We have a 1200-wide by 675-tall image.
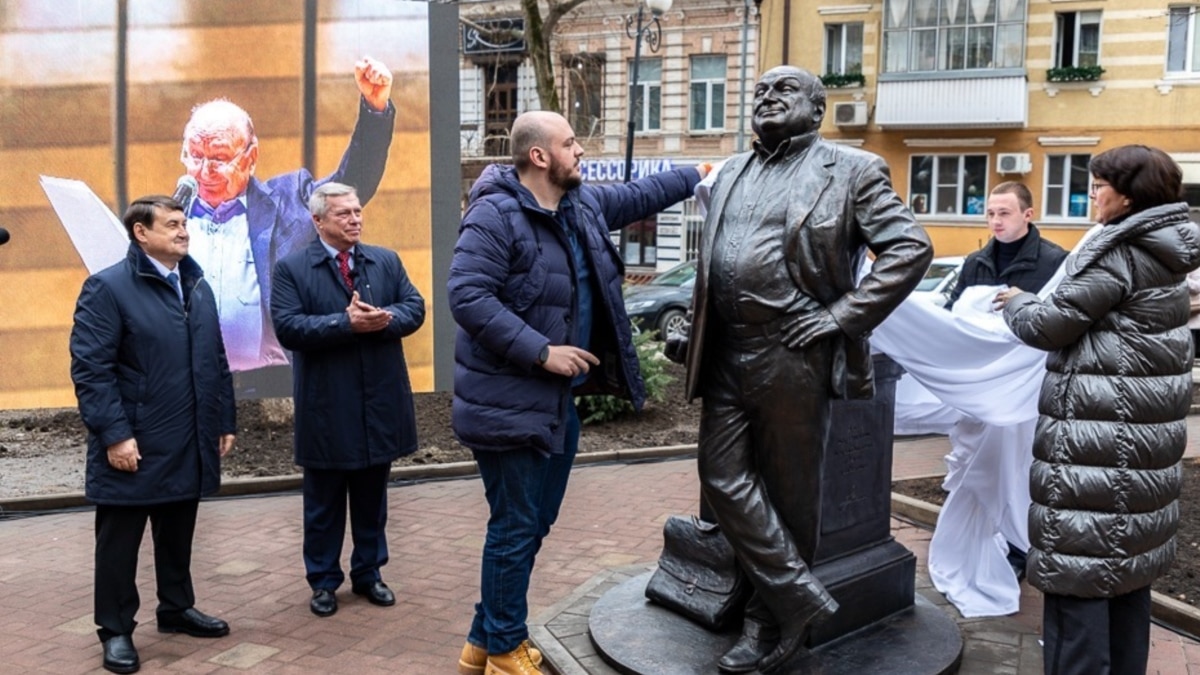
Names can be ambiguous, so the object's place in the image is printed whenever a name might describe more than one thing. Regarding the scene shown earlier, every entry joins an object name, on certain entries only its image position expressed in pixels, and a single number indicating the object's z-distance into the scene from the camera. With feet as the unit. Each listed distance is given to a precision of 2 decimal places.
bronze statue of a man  12.50
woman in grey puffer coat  12.11
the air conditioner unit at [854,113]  91.91
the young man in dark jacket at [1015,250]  18.37
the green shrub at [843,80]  92.79
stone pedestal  14.06
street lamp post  35.78
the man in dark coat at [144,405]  14.61
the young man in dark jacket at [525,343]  12.85
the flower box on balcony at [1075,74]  85.51
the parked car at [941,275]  49.08
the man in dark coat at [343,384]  16.63
